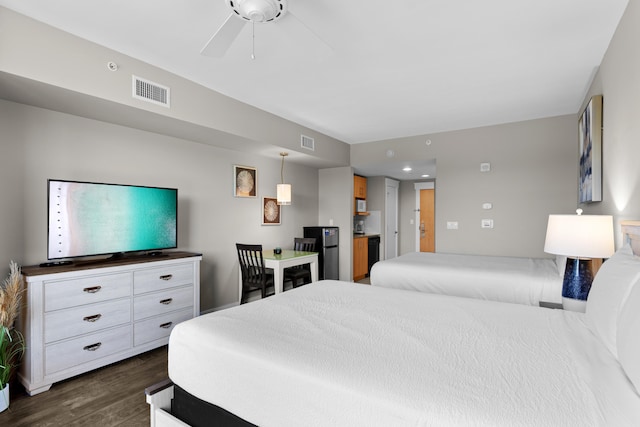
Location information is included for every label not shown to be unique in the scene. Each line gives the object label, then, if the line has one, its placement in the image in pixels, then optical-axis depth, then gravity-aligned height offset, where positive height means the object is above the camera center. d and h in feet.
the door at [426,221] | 24.76 -0.35
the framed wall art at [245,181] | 14.01 +1.69
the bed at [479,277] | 8.53 -1.83
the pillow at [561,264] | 8.56 -1.39
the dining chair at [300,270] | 13.97 -2.43
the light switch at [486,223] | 14.37 -0.31
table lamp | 6.61 -0.68
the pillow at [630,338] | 2.93 -1.23
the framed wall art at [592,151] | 8.43 +1.84
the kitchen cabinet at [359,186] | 19.98 +2.01
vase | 6.55 -3.73
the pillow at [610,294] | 3.94 -1.09
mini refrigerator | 17.28 -1.74
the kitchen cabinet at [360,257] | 19.40 -2.56
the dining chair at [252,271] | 12.27 -2.12
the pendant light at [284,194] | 14.25 +1.07
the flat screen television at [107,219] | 8.08 +0.00
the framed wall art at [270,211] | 15.48 +0.33
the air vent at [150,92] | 8.43 +3.51
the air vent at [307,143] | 14.49 +3.51
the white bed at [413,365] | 2.91 -1.71
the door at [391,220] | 23.25 -0.23
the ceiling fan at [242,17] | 5.55 +3.72
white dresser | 7.31 -2.48
